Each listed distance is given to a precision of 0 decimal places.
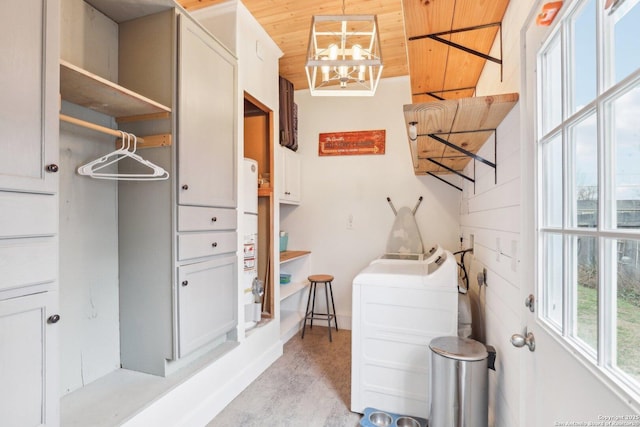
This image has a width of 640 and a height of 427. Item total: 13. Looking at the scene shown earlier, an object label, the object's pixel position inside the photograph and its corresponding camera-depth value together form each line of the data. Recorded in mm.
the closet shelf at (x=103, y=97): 1320
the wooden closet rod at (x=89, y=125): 1313
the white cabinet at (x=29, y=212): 1011
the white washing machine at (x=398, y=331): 1905
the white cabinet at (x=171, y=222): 1744
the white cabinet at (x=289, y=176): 3449
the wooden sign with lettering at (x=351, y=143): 3757
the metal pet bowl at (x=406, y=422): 1870
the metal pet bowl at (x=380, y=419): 1904
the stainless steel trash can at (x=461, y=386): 1551
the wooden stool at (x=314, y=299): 3523
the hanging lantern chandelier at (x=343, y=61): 1515
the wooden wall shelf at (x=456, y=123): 1314
